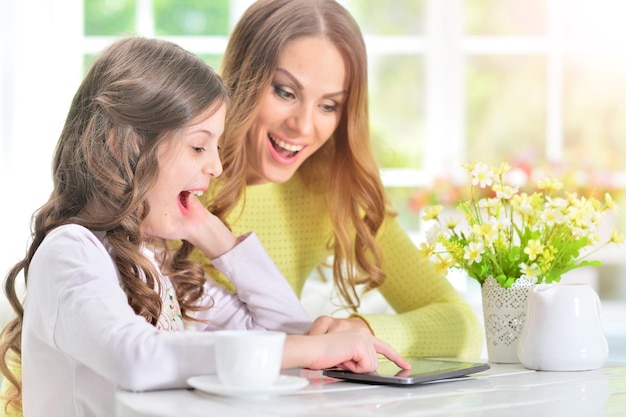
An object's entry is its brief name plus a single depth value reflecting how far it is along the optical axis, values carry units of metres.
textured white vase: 2.56
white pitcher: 2.42
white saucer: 2.02
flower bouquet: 2.53
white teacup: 2.03
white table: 1.99
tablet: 2.20
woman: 2.86
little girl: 2.11
